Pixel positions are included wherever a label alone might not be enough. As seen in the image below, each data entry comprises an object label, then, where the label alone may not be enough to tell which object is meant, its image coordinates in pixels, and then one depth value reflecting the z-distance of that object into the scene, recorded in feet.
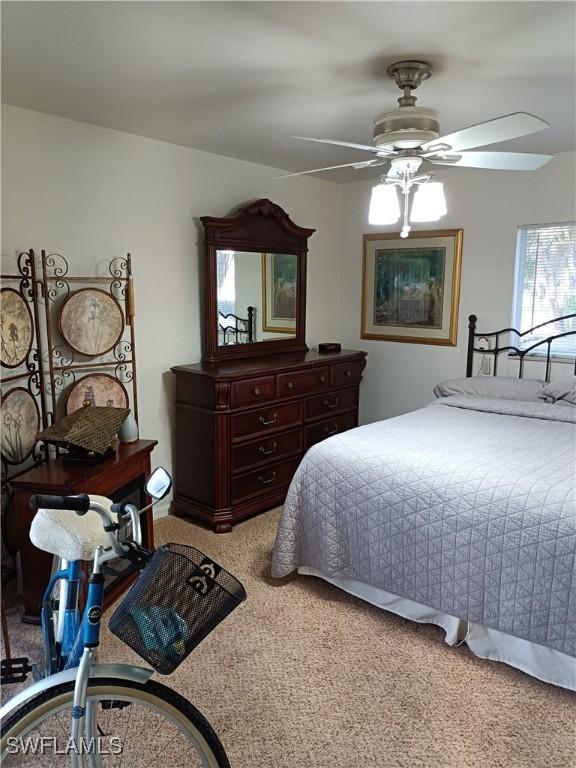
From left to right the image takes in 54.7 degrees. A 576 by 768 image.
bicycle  4.28
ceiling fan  6.68
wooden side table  7.83
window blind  12.35
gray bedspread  6.79
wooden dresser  11.27
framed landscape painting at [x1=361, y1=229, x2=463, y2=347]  13.93
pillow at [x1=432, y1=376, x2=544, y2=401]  11.66
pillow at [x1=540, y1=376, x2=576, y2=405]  10.97
